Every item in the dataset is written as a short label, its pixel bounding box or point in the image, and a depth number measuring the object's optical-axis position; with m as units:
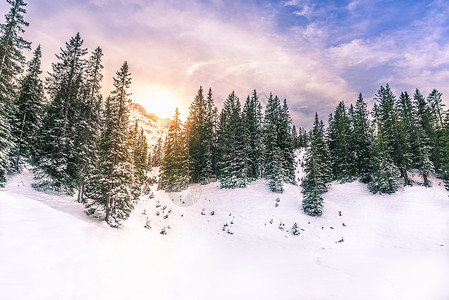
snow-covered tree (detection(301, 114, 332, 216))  24.36
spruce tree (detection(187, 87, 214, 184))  38.28
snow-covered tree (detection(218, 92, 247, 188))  32.34
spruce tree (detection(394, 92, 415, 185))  31.88
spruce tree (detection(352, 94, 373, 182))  35.91
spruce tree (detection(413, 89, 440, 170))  35.78
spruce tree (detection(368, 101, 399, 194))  29.17
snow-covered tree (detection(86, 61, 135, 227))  17.83
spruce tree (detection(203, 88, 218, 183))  38.06
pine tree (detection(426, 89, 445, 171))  35.64
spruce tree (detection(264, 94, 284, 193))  29.22
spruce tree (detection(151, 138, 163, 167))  115.07
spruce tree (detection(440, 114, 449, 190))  26.06
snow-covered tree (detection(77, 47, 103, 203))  22.56
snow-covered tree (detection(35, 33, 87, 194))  20.73
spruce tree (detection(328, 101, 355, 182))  39.43
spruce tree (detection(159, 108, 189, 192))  34.56
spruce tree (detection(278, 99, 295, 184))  35.86
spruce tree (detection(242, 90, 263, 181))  35.66
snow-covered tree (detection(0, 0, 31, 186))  16.80
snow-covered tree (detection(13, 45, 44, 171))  26.08
